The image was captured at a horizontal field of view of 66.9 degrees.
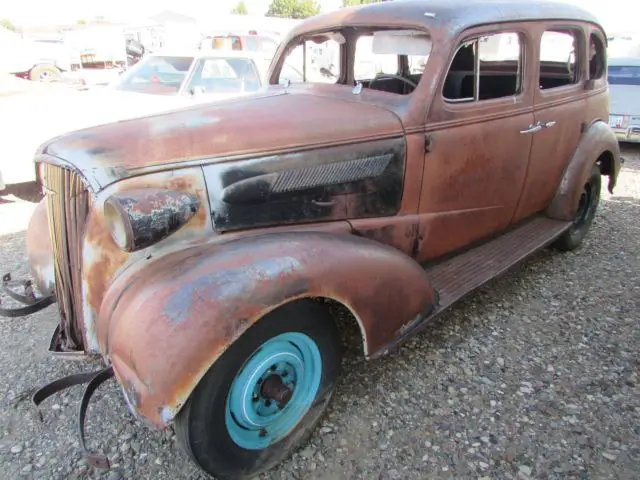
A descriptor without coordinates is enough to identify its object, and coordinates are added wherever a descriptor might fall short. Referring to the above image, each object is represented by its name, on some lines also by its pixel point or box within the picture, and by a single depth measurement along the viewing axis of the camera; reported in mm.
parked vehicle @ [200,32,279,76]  10281
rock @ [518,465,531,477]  2047
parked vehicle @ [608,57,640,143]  7277
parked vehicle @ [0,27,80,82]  13562
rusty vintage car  1767
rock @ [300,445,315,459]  2143
